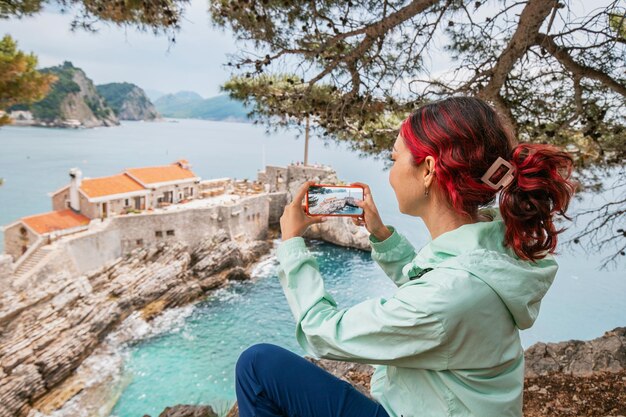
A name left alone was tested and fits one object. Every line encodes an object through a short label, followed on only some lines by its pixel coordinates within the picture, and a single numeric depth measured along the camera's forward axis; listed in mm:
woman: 841
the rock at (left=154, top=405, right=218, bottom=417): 2996
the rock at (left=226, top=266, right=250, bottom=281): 18562
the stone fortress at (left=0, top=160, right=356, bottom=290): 13203
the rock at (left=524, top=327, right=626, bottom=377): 3230
